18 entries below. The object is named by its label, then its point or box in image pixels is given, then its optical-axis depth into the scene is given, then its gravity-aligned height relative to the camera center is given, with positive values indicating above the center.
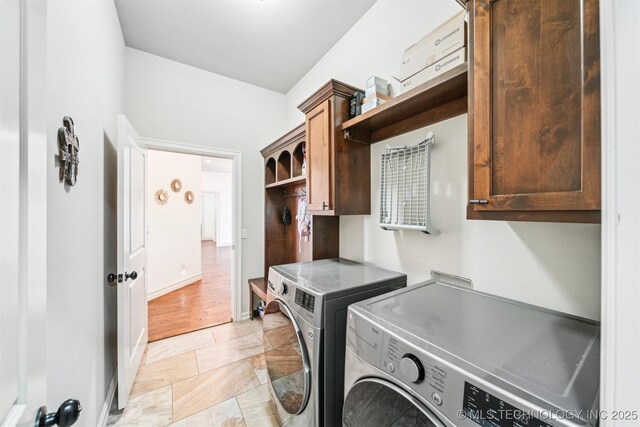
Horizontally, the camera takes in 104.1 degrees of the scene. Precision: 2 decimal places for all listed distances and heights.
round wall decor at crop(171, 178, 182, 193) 4.21 +0.48
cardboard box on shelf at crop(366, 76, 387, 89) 1.63 +0.86
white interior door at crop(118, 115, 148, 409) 1.64 -0.31
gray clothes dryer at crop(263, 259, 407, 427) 1.18 -0.63
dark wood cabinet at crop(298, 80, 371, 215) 1.73 +0.39
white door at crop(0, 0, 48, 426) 0.48 -0.01
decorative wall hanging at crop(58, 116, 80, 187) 1.00 +0.26
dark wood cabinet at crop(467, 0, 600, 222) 0.68 +0.32
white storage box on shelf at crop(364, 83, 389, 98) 1.61 +0.81
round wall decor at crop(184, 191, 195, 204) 4.49 +0.29
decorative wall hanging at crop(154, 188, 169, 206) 3.99 +0.26
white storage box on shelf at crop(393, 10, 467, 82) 1.17 +0.85
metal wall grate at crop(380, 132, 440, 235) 1.43 +0.16
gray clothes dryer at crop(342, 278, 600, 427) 0.56 -0.42
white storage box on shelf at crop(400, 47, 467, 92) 1.17 +0.73
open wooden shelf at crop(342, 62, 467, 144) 1.18 +0.61
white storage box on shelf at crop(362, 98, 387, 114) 1.58 +0.70
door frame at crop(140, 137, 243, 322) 2.94 -0.20
